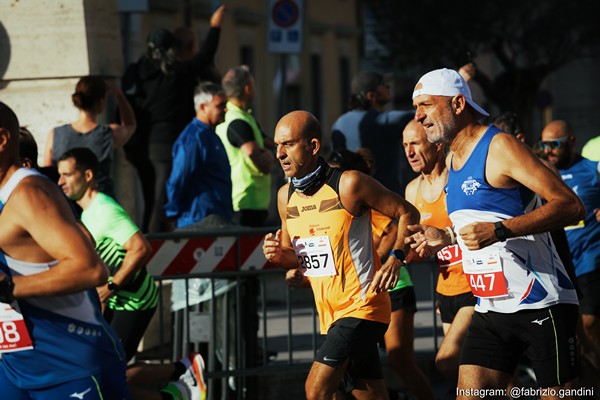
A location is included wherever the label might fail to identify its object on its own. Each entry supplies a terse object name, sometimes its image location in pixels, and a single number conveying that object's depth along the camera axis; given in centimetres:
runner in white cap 1259
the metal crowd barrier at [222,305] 1880
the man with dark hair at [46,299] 1031
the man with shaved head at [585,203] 1948
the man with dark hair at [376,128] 2187
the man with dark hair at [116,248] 1639
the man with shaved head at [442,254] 1667
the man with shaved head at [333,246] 1445
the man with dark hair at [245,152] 2175
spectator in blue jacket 2045
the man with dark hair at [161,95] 2225
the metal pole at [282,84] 2720
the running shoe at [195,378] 1666
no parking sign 2677
